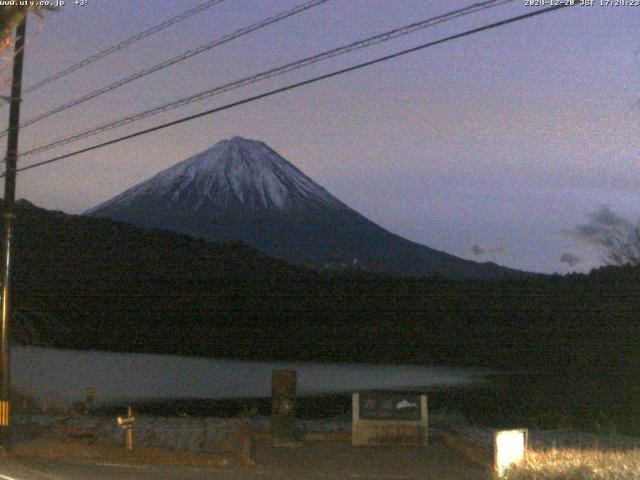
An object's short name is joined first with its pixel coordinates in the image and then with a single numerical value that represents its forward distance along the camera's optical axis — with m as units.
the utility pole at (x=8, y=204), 16.11
